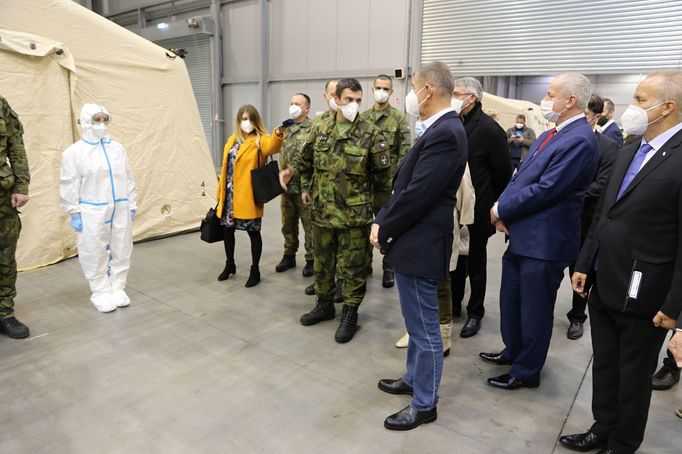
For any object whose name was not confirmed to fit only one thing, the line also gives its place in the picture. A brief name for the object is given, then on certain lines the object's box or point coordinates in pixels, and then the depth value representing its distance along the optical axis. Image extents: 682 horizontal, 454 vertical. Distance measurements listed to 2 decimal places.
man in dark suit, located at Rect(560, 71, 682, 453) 1.68
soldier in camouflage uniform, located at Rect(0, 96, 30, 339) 2.99
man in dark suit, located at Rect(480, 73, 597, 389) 2.26
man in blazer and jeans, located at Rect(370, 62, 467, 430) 1.97
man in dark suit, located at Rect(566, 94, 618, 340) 3.03
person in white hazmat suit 3.29
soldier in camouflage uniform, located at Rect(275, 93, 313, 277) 4.04
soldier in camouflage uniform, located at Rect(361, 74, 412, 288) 3.87
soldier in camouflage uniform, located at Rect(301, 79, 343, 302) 3.32
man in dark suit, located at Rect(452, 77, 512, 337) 3.04
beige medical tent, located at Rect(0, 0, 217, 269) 4.40
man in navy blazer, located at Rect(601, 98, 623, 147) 3.41
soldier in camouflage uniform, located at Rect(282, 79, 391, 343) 2.99
